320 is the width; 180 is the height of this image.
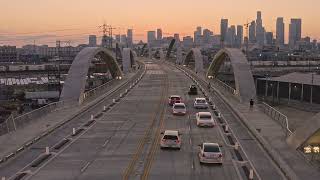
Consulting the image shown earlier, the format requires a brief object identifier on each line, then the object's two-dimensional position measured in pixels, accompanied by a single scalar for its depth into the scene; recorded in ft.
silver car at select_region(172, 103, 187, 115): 143.84
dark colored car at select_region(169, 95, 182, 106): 168.19
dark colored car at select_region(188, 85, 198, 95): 211.16
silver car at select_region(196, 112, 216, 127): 120.98
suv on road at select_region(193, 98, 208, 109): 158.40
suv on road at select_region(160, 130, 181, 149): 91.45
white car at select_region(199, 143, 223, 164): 78.74
